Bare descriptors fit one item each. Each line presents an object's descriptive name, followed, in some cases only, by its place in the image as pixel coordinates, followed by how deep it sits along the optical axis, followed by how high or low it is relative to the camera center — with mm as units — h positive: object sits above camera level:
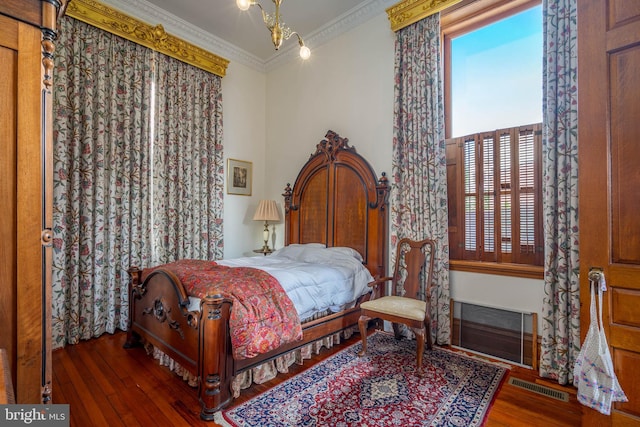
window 2676 +770
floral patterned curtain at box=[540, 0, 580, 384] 2268 +163
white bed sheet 2525 -572
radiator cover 2577 -1052
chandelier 1992 +1366
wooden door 1458 +204
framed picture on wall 4523 +587
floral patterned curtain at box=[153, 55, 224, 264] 3668 +654
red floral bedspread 1976 -637
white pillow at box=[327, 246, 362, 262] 3451 -419
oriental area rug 1849 -1236
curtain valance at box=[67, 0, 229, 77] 3104 +2082
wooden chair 2471 -771
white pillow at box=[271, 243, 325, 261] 3656 -439
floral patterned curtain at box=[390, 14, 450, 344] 2955 +635
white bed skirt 2201 -1189
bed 1932 -555
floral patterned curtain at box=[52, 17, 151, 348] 2922 +397
